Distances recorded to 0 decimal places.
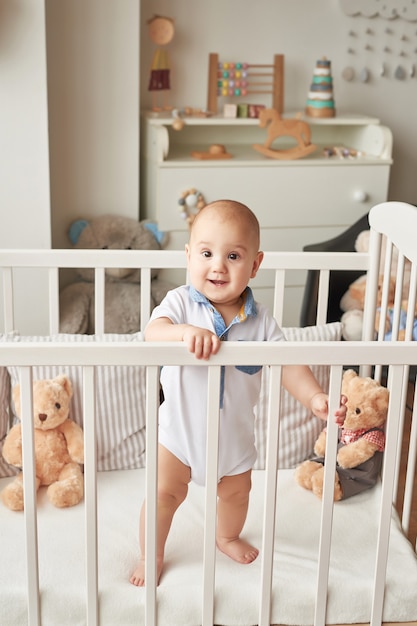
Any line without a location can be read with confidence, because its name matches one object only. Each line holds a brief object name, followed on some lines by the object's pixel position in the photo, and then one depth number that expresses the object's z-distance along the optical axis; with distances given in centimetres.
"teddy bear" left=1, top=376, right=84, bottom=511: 175
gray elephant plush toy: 292
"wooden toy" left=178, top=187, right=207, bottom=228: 299
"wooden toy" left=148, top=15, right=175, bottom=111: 313
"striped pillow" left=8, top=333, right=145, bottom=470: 183
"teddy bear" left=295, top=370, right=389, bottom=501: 178
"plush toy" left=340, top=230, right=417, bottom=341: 266
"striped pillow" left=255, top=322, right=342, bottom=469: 190
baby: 142
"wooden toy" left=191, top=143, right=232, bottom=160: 305
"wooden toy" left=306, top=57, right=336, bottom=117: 318
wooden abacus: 323
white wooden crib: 132
